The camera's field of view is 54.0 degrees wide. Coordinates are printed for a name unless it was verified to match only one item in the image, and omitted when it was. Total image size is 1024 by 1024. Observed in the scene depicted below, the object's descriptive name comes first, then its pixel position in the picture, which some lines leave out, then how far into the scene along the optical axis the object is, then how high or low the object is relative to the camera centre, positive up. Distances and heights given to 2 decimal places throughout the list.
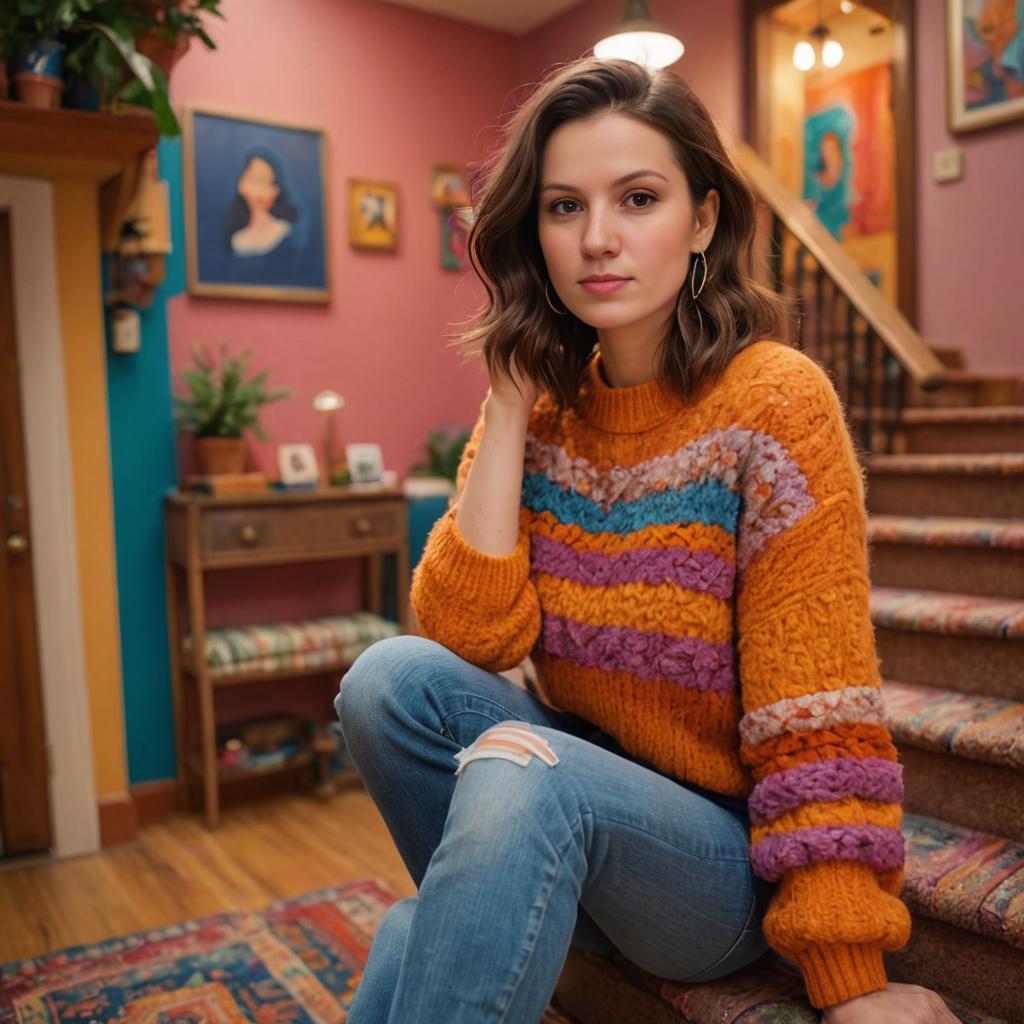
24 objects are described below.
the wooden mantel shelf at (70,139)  2.21 +0.69
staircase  1.20 -0.51
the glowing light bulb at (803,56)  3.64 +1.32
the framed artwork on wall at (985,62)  3.30 +1.18
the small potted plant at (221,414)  2.97 +0.08
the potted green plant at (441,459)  3.58 -0.10
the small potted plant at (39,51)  2.16 +0.85
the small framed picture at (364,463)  3.34 -0.10
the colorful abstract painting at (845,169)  4.51 +1.14
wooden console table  2.83 -0.31
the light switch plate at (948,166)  3.50 +0.87
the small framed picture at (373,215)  3.53 +0.78
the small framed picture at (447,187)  3.74 +0.92
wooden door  2.58 -0.52
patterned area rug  1.79 -1.03
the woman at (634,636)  0.93 -0.24
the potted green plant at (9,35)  2.16 +0.88
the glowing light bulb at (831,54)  3.73 +1.36
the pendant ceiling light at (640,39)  2.92 +1.14
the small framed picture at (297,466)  3.10 -0.09
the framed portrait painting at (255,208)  3.17 +0.75
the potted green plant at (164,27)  2.25 +0.94
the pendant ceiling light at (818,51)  3.66 +1.36
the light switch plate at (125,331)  2.79 +0.31
